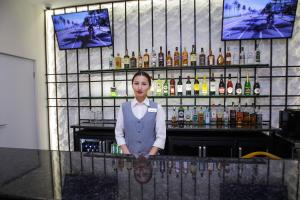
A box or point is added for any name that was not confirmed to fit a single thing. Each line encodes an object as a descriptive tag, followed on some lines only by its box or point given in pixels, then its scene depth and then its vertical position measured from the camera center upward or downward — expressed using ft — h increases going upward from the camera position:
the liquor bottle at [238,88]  9.56 +0.02
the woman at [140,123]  5.34 -0.89
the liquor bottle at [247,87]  9.78 +0.09
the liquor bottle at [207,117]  9.71 -1.30
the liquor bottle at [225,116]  9.75 -1.31
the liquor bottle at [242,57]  9.74 +1.48
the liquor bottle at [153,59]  10.30 +1.52
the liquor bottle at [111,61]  10.93 +1.55
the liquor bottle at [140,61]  10.36 +1.40
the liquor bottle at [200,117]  9.78 -1.33
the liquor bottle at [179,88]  9.86 +0.06
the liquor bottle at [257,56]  9.50 +1.50
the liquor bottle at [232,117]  9.52 -1.28
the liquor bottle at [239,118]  9.37 -1.31
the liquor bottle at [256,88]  9.51 +0.04
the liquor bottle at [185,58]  10.06 +1.52
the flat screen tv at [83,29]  10.77 +3.23
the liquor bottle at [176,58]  10.03 +1.52
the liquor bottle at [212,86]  9.70 +0.12
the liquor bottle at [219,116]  9.56 -1.27
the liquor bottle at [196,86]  9.99 +0.16
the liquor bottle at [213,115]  9.93 -1.27
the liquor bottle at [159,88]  10.16 +0.07
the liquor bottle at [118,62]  10.77 +1.44
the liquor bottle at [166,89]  10.08 +0.02
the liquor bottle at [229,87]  9.62 +0.09
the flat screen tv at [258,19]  9.13 +3.16
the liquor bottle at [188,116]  10.11 -1.30
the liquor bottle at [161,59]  10.19 +1.49
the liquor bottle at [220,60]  9.73 +1.36
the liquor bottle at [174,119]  9.73 -1.44
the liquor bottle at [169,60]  10.08 +1.42
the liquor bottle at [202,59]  9.84 +1.43
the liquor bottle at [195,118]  9.93 -1.38
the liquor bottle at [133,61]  10.40 +1.43
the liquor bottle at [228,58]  9.77 +1.46
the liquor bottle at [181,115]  10.05 -1.25
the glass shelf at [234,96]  9.47 -0.32
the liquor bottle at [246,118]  9.36 -1.31
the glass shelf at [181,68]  9.35 +1.02
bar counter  2.09 -1.07
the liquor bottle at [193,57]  9.88 +1.54
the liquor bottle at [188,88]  9.99 +0.06
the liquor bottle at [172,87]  9.99 +0.11
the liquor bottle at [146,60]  10.29 +1.46
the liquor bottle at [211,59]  9.75 +1.41
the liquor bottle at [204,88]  9.93 +0.06
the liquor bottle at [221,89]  9.67 +0.00
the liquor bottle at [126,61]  10.53 +1.45
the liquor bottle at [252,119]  9.36 -1.36
